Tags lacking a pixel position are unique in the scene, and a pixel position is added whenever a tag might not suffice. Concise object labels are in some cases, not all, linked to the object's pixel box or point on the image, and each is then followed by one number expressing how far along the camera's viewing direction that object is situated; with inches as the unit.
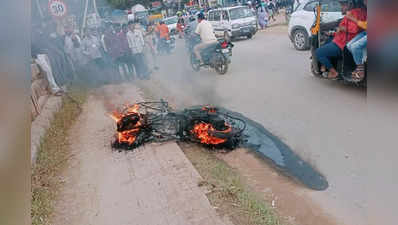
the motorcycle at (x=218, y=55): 415.5
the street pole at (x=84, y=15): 629.9
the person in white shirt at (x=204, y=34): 419.2
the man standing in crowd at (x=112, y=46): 436.5
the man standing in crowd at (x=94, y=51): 472.1
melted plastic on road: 159.0
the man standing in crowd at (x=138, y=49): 446.9
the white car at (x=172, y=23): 1175.0
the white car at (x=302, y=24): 474.9
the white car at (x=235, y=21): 739.4
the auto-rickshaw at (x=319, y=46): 259.3
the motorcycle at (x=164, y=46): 705.0
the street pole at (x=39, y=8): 513.4
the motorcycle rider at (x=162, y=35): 708.0
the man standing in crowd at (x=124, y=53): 438.6
